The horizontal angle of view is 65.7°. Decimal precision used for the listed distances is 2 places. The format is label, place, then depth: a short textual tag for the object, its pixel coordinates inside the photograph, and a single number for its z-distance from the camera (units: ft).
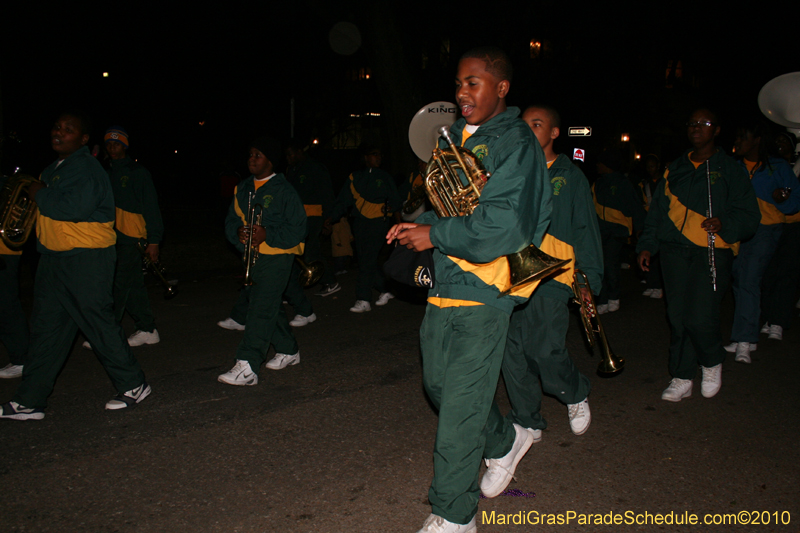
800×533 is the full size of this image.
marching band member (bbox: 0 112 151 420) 13.84
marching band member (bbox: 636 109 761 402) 15.15
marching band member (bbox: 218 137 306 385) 16.43
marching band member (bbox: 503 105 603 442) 12.58
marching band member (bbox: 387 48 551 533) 8.57
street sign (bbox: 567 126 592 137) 68.06
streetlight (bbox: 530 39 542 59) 85.21
